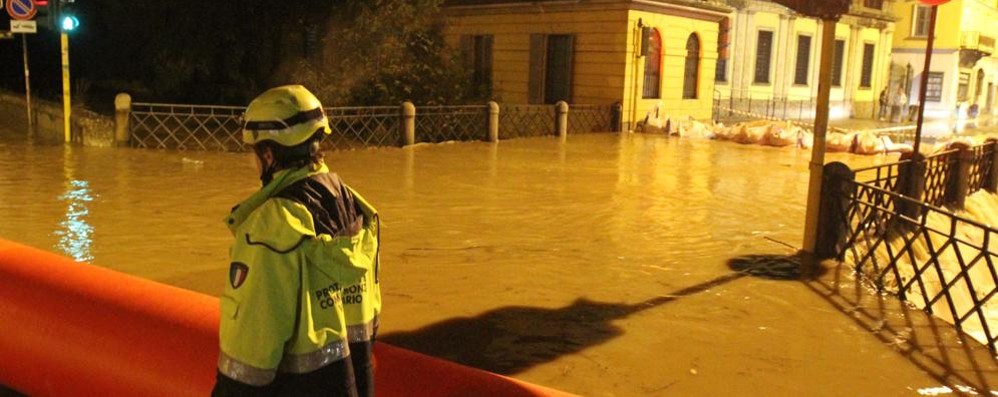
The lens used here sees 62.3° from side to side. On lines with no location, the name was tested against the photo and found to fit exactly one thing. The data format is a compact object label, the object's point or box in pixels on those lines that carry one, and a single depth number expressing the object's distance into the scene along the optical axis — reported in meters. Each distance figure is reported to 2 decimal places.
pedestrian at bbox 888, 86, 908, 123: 35.12
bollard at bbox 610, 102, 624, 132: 21.64
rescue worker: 2.36
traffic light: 13.97
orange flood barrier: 3.31
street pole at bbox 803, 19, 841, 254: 7.56
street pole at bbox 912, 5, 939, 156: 7.60
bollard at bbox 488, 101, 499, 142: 18.09
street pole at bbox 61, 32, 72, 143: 14.26
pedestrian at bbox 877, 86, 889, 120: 35.97
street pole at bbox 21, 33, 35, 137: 15.93
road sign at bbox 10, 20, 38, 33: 14.74
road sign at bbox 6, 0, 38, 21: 14.81
